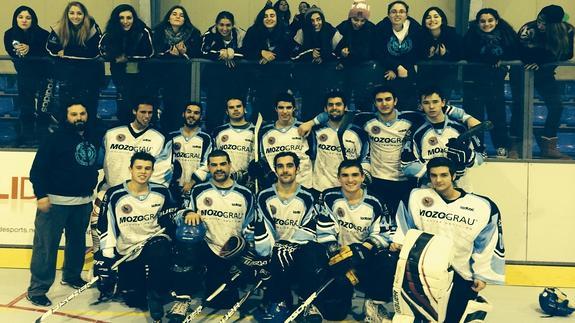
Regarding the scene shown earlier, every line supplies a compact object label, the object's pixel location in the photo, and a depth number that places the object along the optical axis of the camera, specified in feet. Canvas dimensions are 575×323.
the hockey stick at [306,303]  19.97
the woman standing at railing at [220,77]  25.48
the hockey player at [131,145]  23.80
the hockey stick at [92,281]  20.62
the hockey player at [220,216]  22.22
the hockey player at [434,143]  22.94
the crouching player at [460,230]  20.16
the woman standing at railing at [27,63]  26.78
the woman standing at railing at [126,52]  25.59
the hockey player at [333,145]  23.64
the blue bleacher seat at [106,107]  25.82
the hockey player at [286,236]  20.93
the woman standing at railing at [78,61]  26.03
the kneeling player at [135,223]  21.79
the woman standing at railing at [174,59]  25.62
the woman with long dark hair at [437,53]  24.82
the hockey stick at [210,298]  20.34
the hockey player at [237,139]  24.14
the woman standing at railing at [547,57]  25.17
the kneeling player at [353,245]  20.85
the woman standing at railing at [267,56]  25.40
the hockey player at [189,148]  24.12
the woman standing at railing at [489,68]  25.05
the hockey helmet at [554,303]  21.95
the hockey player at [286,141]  23.84
